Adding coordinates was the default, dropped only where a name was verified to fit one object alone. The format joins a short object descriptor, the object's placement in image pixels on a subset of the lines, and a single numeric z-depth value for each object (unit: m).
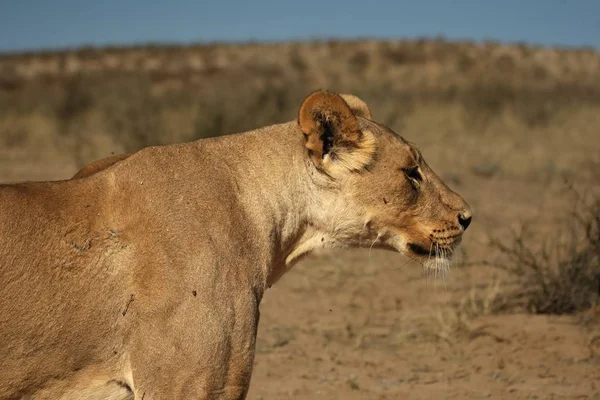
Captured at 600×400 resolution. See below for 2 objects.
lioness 7.04
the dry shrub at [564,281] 15.43
